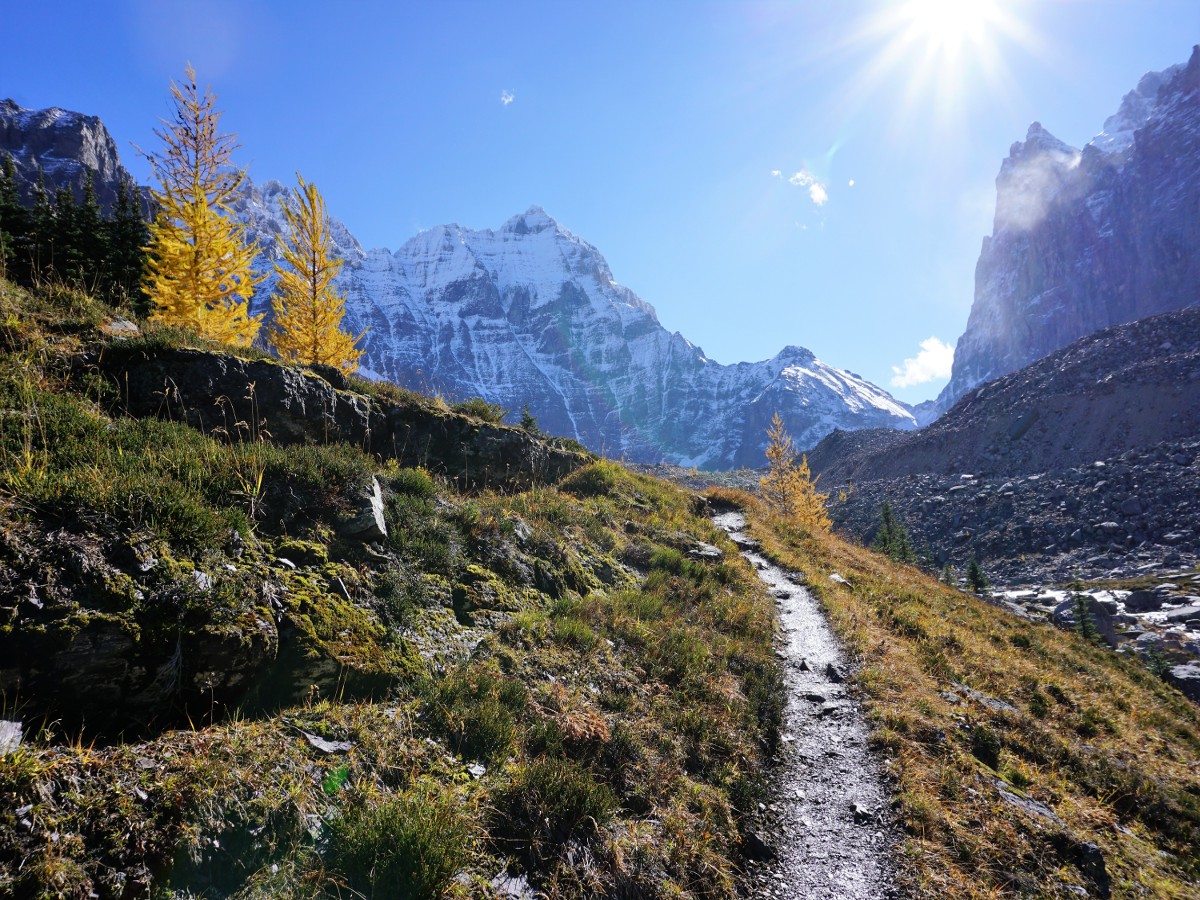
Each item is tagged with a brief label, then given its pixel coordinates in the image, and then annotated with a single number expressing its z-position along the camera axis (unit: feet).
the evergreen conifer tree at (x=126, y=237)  83.07
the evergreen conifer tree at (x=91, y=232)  84.89
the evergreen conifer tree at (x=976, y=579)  132.36
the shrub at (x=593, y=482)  55.06
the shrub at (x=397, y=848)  12.24
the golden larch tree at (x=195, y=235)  53.83
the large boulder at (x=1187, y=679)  65.62
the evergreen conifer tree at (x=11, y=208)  90.79
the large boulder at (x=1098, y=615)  100.02
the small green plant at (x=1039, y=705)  34.06
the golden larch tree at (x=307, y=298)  61.52
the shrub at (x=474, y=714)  17.65
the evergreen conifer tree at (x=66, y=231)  77.34
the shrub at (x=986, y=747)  25.29
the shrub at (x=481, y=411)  49.19
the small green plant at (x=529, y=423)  58.44
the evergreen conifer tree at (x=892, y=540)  136.37
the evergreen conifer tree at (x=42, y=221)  85.66
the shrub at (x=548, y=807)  15.23
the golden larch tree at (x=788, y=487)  115.24
